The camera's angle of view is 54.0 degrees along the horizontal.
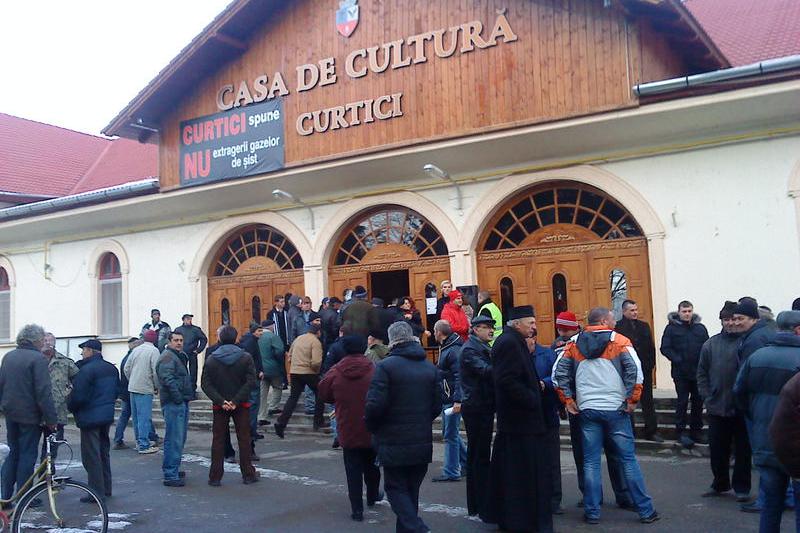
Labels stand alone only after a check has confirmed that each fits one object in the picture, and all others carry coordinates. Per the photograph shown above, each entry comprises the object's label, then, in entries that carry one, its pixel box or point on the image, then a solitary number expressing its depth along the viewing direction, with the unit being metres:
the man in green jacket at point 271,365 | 11.61
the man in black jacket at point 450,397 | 8.14
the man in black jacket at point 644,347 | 9.34
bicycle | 6.13
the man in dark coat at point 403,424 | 6.15
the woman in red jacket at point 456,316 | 10.80
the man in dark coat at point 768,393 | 5.31
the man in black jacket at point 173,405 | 8.85
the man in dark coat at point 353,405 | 6.96
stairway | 9.30
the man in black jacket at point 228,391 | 8.57
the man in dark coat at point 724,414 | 7.11
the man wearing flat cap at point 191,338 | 13.40
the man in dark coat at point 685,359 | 9.13
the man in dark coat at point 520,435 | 6.21
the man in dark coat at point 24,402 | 7.11
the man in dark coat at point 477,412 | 6.80
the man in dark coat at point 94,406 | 7.66
